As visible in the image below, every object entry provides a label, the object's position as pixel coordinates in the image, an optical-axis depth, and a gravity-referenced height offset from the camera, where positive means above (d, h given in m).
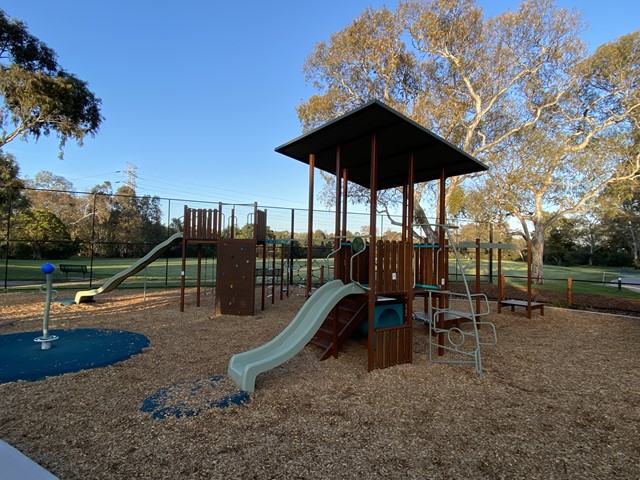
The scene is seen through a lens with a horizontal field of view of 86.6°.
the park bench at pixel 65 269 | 13.97 -0.80
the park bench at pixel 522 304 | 8.94 -1.37
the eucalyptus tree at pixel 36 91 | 11.84 +5.73
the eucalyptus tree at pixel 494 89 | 14.08 +7.34
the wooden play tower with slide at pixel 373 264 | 4.46 -0.18
